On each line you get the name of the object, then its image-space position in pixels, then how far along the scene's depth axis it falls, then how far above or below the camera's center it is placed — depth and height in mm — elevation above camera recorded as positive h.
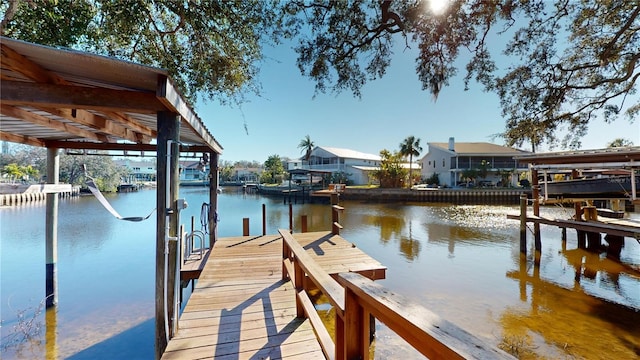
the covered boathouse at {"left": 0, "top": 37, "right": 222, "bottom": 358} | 2197 +815
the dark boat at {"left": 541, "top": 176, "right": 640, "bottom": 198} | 8836 -151
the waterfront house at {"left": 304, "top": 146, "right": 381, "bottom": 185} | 39438 +3135
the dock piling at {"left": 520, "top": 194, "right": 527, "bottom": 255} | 9164 -1536
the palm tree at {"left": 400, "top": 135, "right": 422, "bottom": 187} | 34312 +4416
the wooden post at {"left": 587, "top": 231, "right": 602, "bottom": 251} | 10359 -2257
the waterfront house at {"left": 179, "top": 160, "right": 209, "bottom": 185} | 69956 +984
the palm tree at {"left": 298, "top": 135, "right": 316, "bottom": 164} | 48500 +6584
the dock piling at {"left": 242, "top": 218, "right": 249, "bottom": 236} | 8270 -1400
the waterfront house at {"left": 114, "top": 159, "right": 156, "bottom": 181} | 73656 +3314
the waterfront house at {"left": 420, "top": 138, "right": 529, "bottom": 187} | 33344 +2504
